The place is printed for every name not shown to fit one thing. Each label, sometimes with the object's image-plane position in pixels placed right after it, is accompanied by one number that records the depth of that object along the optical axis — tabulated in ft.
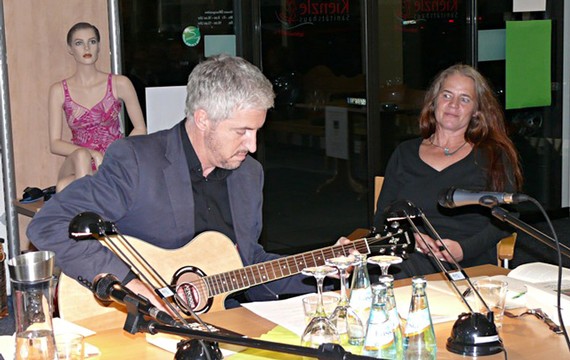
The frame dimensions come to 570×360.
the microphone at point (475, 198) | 6.84
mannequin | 18.07
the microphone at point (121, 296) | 6.07
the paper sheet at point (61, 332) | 8.00
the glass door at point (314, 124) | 20.94
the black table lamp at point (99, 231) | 6.70
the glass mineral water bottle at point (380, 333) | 7.33
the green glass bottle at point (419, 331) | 7.45
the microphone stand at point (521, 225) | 6.79
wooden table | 8.04
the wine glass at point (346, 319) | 7.77
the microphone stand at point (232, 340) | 5.44
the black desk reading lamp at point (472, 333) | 7.93
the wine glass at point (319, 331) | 7.42
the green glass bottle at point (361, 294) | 8.15
